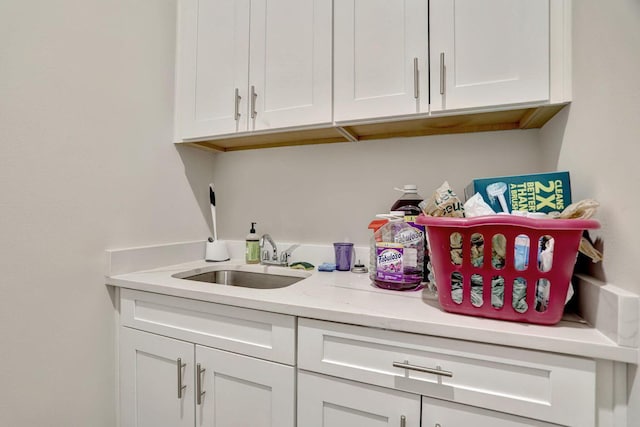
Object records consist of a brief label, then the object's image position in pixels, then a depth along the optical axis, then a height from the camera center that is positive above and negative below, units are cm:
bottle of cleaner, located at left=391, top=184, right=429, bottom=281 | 107 +3
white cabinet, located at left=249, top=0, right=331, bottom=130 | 117 +62
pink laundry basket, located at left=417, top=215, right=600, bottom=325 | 66 -11
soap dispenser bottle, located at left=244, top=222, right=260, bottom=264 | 152 -18
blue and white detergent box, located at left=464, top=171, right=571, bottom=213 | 82 +6
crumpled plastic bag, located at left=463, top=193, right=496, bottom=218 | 79 +2
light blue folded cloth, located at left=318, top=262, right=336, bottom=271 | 133 -24
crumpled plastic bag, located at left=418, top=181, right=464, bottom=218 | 79 +2
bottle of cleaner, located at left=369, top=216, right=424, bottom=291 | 97 -14
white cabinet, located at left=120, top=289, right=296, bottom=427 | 89 -51
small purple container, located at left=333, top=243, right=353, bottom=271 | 134 -19
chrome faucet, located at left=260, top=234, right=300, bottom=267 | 148 -21
